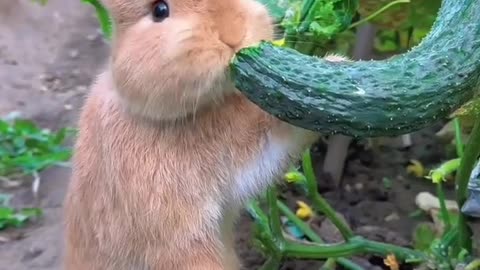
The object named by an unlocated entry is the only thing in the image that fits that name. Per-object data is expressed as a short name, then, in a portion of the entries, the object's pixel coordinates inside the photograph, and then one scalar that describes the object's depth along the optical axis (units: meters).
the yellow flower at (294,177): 0.89
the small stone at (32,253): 1.12
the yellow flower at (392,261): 0.97
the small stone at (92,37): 1.62
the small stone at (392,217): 1.12
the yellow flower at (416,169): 1.18
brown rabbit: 0.71
